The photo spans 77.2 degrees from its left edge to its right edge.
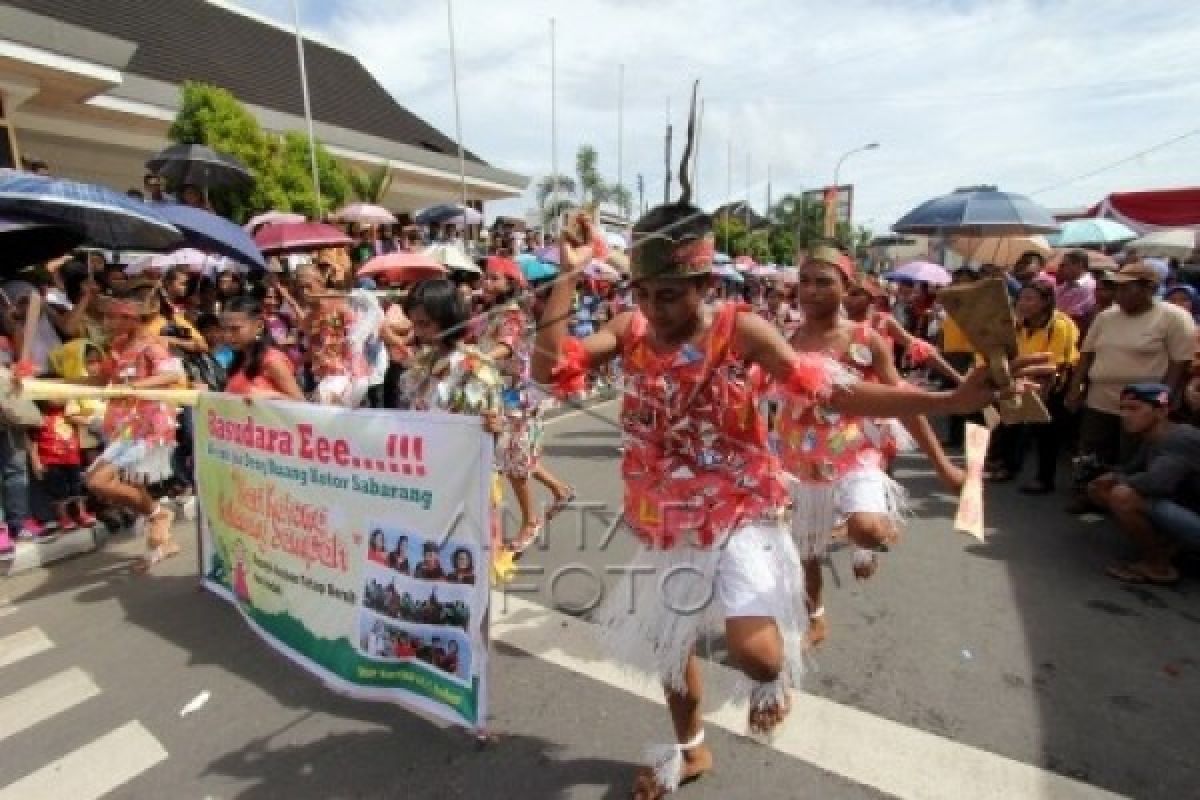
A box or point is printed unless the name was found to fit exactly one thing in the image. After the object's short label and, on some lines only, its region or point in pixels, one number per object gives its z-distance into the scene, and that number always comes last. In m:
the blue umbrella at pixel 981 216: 8.47
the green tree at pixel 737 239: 39.81
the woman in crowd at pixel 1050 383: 6.40
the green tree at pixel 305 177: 12.96
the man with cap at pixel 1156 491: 4.45
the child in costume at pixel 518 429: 4.81
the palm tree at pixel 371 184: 17.67
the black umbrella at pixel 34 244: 5.05
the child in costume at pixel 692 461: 2.32
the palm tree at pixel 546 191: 21.01
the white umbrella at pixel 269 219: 10.09
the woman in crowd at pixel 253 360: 4.12
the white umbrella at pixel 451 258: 8.91
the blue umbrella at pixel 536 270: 11.51
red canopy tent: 13.81
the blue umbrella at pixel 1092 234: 13.05
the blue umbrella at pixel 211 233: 5.54
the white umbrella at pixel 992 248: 10.62
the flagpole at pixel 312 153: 12.39
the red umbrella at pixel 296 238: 8.49
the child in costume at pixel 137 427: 4.70
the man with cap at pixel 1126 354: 5.58
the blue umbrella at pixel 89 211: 4.19
